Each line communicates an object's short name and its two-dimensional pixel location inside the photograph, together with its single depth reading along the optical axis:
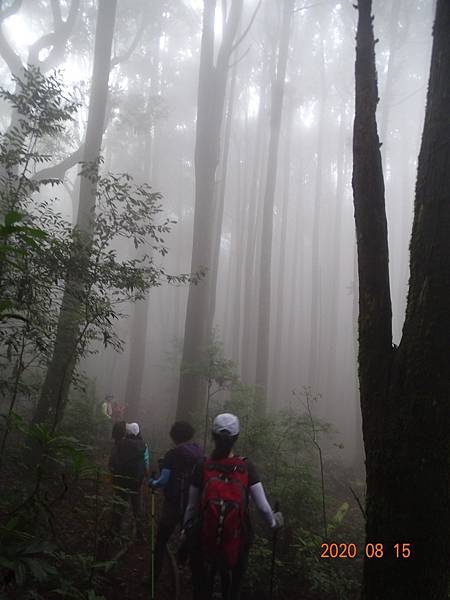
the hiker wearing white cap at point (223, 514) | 2.56
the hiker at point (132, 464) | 4.78
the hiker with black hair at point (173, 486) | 3.73
